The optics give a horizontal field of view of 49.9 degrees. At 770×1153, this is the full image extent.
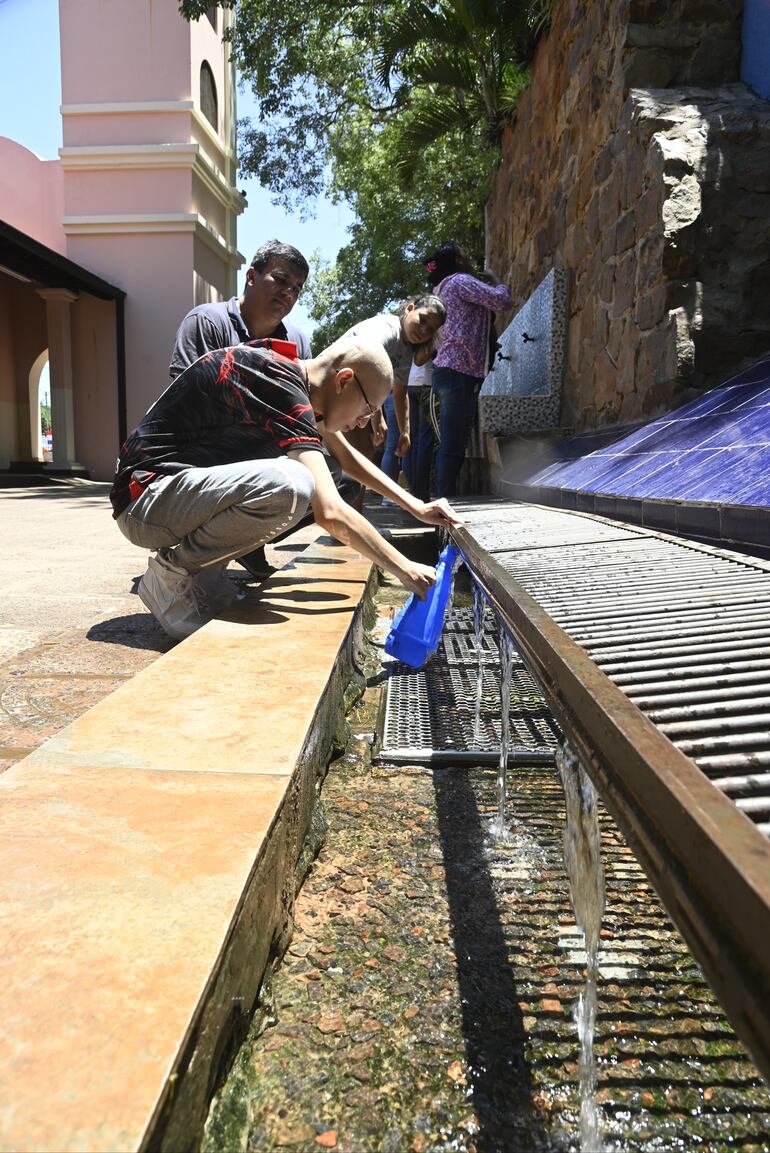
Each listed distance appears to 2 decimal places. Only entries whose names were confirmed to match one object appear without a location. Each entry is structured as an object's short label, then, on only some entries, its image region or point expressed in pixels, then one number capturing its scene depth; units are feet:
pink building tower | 42.52
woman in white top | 11.39
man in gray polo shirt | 9.47
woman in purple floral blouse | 16.21
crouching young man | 7.65
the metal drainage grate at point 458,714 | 6.49
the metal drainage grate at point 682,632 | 2.57
